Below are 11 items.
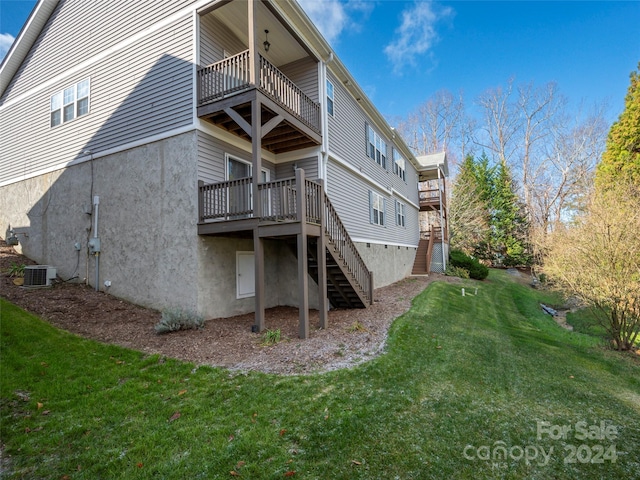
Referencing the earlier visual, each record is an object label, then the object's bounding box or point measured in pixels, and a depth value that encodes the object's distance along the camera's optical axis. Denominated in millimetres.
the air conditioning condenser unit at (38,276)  9484
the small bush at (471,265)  22300
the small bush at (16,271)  10002
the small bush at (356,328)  7594
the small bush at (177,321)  7219
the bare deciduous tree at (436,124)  37281
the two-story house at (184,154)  8031
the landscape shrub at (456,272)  21497
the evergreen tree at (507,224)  30578
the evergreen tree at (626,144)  17703
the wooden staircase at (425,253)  21625
